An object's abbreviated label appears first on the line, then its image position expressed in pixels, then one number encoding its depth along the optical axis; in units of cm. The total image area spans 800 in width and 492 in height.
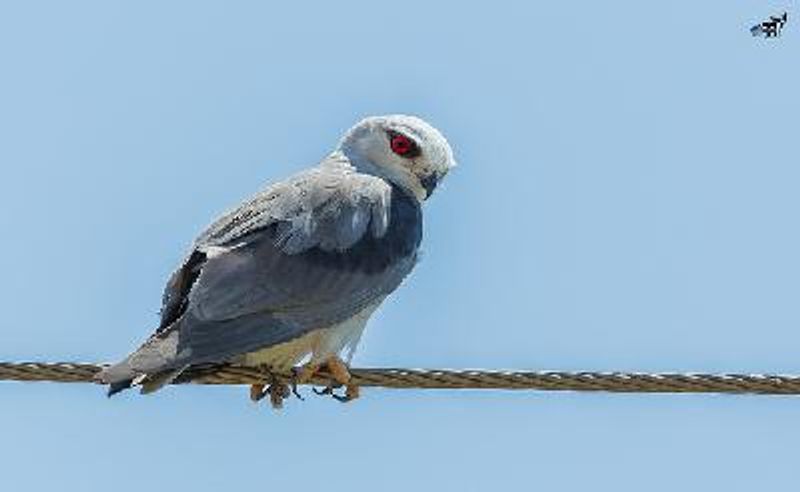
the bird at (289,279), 1709
